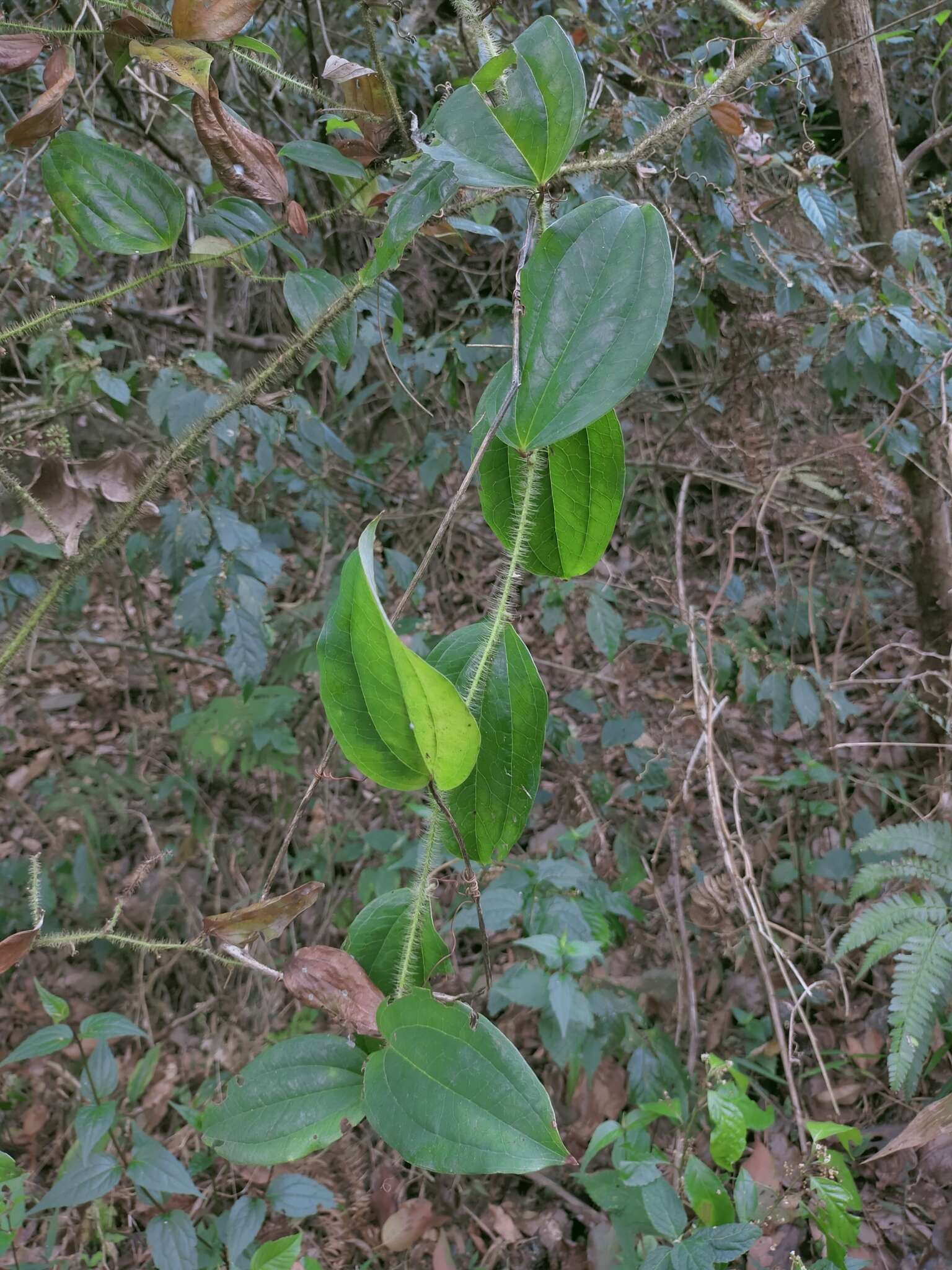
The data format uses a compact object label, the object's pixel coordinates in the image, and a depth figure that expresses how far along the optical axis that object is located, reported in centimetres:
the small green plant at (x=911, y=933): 124
